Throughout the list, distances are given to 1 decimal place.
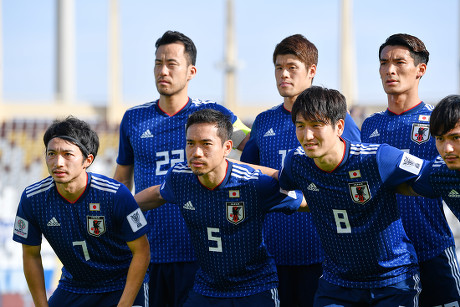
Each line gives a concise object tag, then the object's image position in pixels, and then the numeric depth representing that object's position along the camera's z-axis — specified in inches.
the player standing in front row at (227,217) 339.3
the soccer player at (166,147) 394.9
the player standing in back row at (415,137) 349.4
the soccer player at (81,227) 344.5
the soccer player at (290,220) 375.9
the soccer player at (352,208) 309.0
